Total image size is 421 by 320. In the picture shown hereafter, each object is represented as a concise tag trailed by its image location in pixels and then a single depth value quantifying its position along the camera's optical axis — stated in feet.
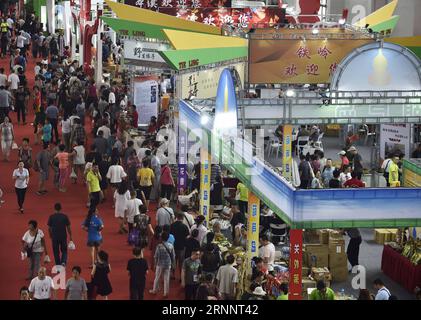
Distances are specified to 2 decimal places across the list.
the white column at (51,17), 150.00
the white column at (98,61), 106.83
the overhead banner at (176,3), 96.02
